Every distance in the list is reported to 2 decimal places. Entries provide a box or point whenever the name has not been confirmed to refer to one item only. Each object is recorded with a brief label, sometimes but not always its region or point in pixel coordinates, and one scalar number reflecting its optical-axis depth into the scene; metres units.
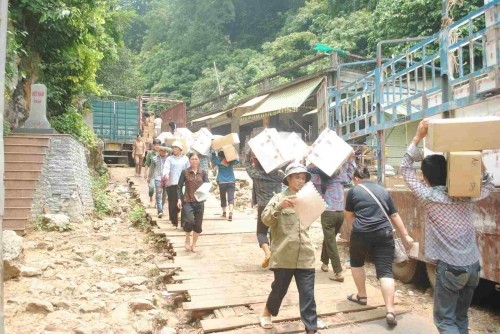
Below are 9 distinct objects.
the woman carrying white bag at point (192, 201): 6.45
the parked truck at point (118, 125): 19.47
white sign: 9.38
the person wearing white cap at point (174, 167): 7.82
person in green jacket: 3.47
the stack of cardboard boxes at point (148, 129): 21.42
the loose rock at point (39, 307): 4.37
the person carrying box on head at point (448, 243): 2.82
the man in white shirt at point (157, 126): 20.82
